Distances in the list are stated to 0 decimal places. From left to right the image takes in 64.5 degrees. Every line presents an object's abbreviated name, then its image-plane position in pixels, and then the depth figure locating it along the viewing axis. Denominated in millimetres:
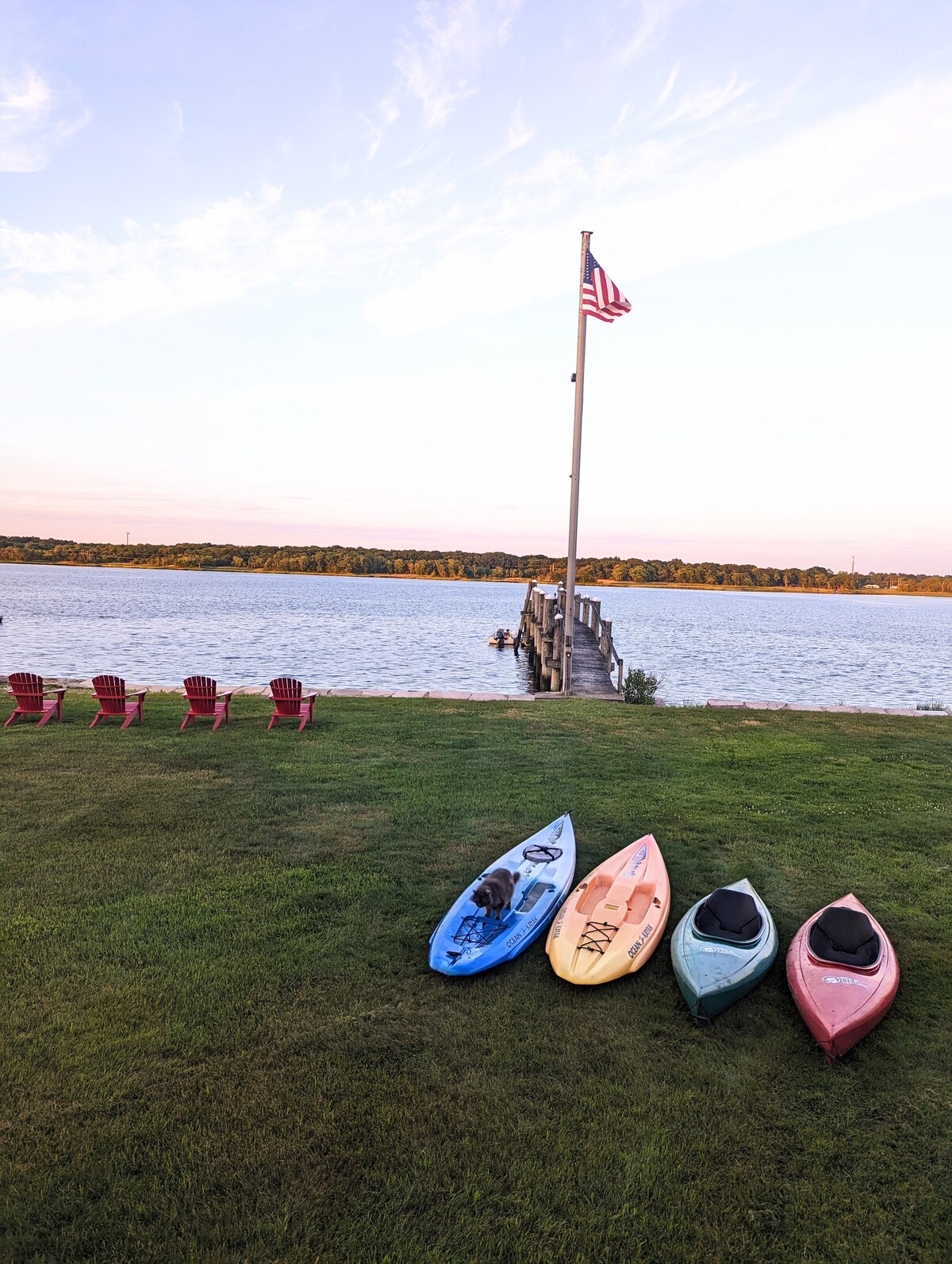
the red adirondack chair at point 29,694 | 12070
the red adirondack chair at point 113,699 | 12172
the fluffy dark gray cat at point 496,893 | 5727
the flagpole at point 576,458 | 15125
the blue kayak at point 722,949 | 4863
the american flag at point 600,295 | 14680
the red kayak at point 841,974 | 4551
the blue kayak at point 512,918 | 5316
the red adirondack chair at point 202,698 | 12258
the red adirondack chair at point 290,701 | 12453
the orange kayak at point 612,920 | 5266
